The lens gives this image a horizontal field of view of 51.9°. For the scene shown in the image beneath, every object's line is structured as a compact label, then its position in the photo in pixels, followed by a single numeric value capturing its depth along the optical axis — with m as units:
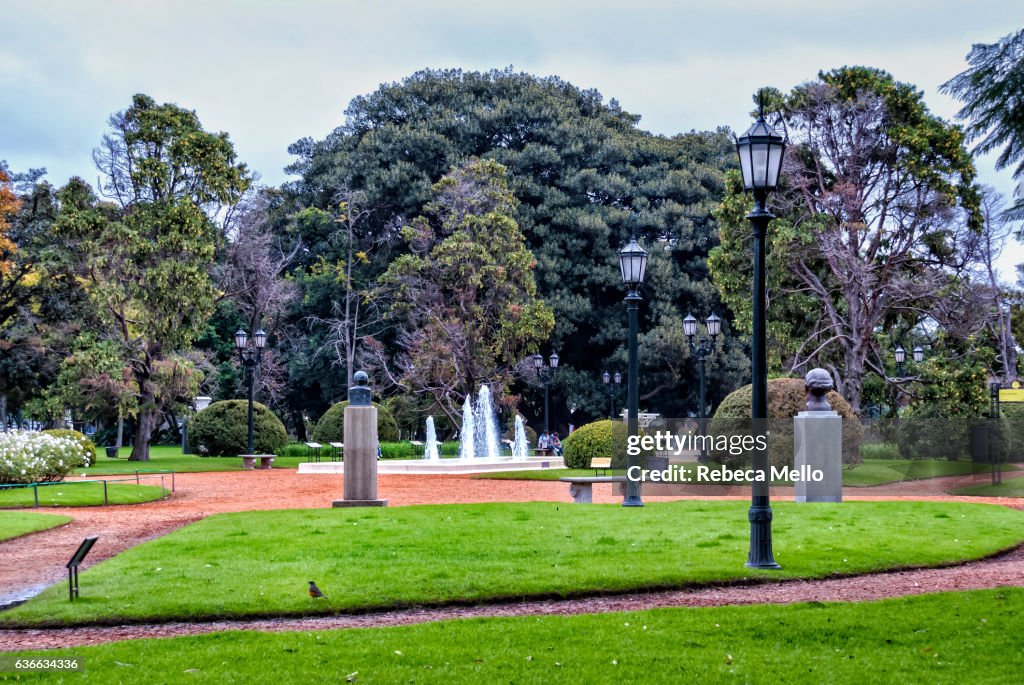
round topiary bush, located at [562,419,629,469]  27.16
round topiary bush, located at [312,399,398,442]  38.42
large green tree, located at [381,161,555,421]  40.91
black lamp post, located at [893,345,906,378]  36.66
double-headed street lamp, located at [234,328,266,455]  32.72
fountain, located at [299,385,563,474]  30.88
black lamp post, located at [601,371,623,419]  41.99
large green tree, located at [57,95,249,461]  35.19
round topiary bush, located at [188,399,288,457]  35.94
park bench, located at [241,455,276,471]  32.50
